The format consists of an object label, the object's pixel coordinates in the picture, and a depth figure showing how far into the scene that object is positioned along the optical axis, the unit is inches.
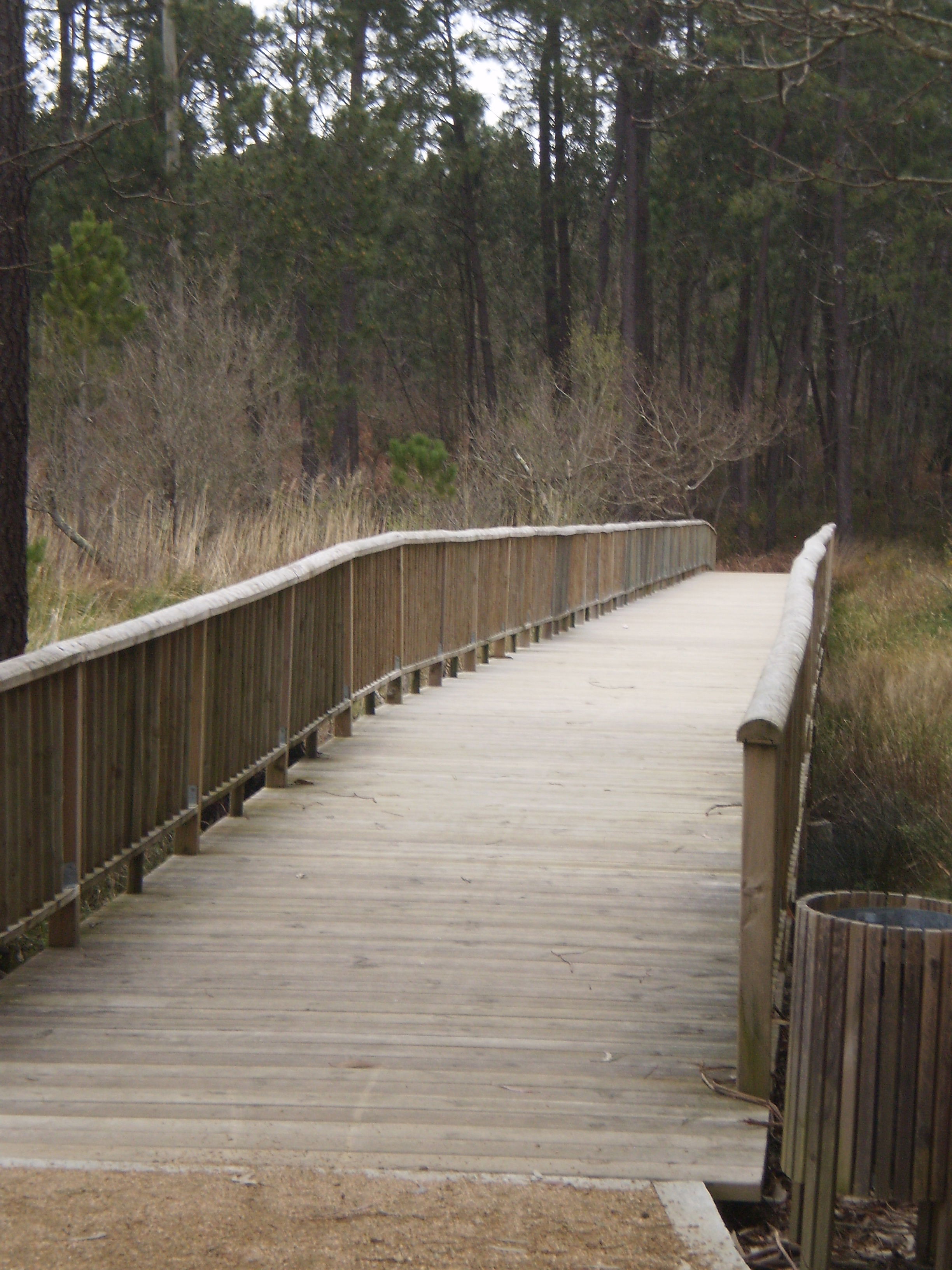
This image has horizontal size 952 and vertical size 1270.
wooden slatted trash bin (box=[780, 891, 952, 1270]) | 243.9
